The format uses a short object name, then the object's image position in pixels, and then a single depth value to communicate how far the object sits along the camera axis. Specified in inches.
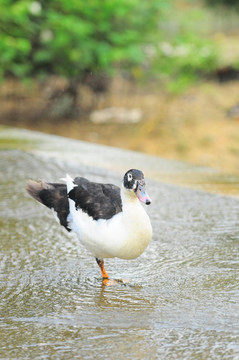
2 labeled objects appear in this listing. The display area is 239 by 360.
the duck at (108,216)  269.3
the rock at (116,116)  1026.7
